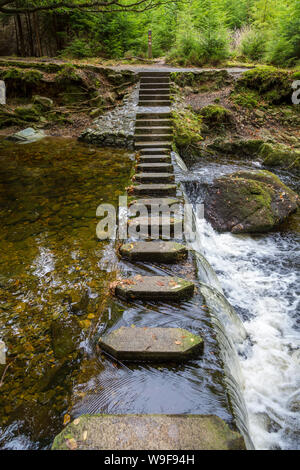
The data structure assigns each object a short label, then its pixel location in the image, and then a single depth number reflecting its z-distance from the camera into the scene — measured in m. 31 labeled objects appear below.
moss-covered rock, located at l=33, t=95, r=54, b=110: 9.30
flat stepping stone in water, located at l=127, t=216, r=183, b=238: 3.71
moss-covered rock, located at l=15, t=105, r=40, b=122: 9.05
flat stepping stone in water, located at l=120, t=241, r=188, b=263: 3.21
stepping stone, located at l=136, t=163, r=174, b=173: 5.79
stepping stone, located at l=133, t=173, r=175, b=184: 5.35
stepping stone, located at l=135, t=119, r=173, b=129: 7.59
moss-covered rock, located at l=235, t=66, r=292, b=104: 9.20
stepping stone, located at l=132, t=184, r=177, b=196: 4.90
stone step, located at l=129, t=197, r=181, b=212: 4.42
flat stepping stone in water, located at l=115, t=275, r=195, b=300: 2.67
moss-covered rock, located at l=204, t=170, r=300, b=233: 5.07
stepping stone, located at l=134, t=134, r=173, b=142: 7.13
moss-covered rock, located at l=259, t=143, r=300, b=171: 7.22
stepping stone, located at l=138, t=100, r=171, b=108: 8.55
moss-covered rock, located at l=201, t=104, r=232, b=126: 8.45
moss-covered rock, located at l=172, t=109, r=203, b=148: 7.22
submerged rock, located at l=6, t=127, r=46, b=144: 8.11
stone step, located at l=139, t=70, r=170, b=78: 9.80
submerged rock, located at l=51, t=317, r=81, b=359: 2.19
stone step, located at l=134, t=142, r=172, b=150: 6.69
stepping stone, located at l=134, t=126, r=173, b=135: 7.33
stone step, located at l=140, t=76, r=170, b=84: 9.63
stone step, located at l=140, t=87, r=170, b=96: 9.07
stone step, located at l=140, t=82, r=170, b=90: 9.36
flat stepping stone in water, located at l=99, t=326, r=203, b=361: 2.07
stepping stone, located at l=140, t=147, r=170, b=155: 6.51
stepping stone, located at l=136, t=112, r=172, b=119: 7.82
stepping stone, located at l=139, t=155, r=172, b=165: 6.23
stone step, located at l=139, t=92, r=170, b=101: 8.80
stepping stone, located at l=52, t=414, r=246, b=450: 1.51
